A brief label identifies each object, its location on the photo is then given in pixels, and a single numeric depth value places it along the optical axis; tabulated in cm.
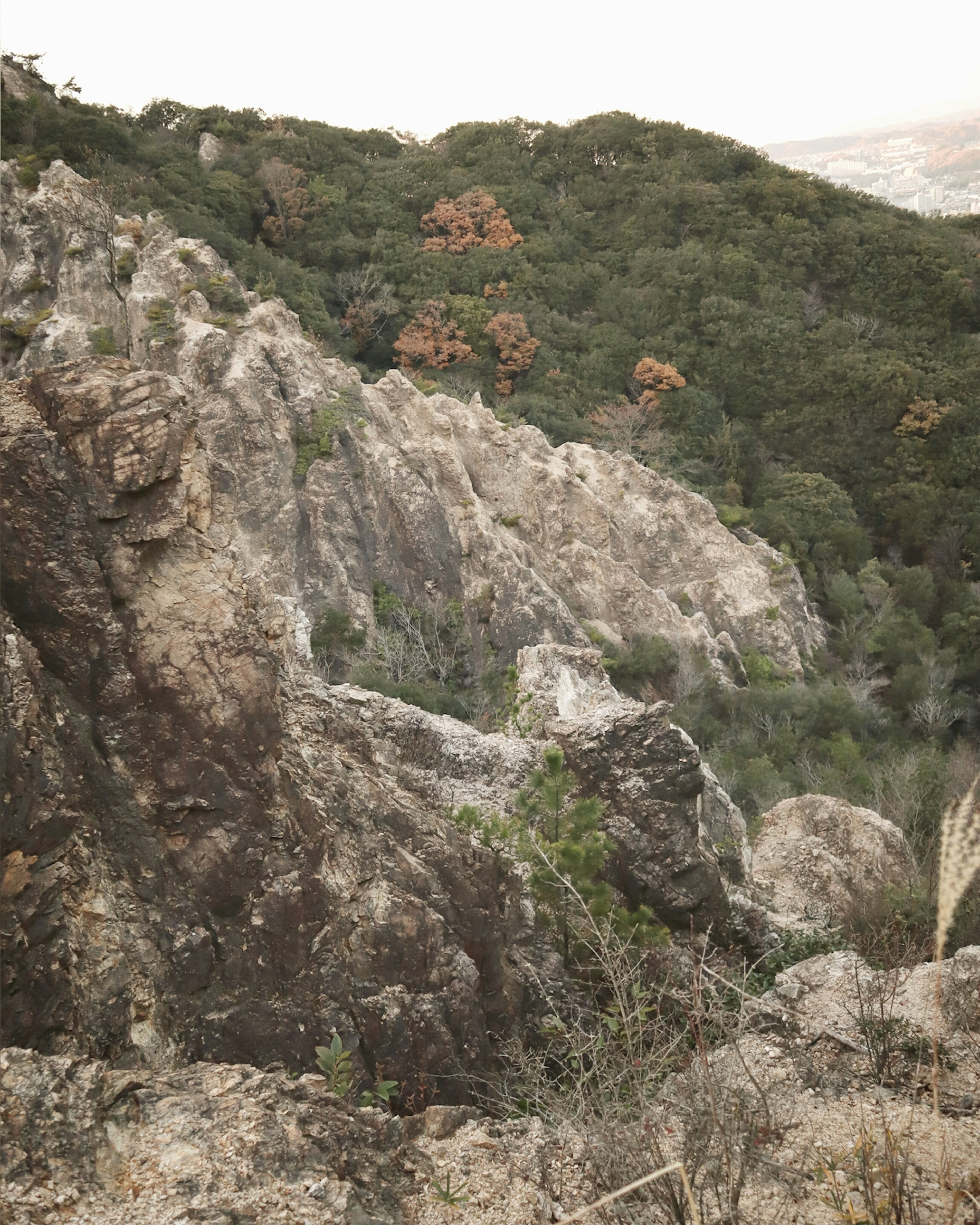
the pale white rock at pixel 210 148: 3797
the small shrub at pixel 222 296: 2283
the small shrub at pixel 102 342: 2123
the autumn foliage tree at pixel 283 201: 3691
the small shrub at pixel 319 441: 2125
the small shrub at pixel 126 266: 2361
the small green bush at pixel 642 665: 2186
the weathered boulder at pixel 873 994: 630
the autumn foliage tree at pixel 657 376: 3572
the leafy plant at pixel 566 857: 760
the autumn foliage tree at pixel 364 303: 3372
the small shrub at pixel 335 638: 1948
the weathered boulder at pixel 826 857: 1150
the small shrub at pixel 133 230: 2488
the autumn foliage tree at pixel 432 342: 3350
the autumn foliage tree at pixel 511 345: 3494
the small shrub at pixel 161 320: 2127
